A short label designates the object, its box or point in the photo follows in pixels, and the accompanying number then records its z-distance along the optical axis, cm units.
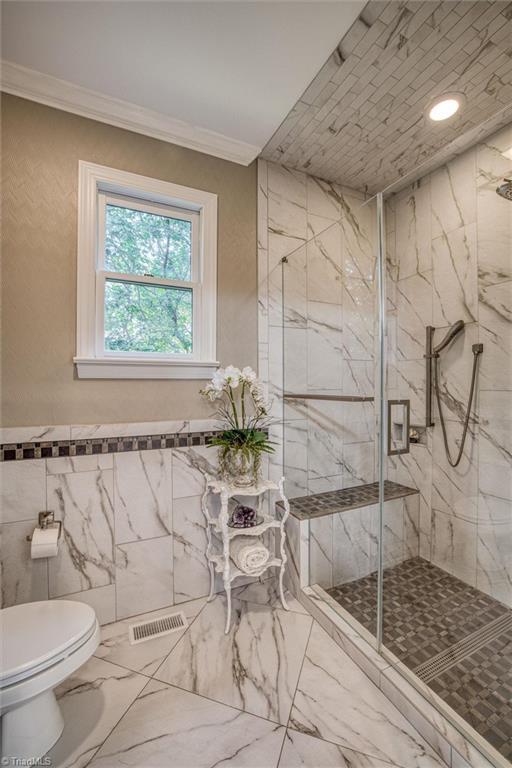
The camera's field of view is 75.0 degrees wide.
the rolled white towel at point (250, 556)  173
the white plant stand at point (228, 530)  169
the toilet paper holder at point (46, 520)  154
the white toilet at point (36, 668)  102
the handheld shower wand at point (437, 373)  163
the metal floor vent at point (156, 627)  165
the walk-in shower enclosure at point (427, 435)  145
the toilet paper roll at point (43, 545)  144
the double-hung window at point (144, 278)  170
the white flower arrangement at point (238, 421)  183
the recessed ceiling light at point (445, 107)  166
